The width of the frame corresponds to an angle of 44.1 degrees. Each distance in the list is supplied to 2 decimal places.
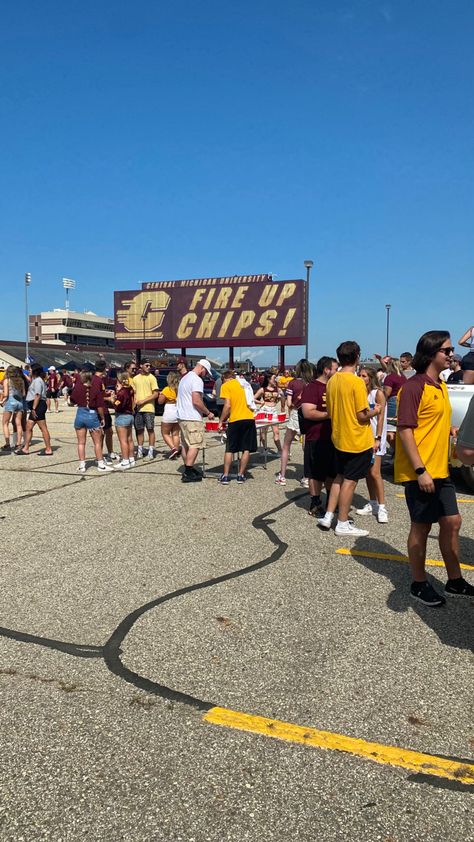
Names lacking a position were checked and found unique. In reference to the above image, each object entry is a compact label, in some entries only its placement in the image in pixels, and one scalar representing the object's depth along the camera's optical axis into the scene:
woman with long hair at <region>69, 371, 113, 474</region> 9.09
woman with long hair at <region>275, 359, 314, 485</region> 8.29
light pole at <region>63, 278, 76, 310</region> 145.25
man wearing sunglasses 3.85
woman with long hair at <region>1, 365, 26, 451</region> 11.43
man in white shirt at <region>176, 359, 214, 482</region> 8.55
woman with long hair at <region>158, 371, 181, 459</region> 10.48
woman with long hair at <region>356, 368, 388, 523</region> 6.37
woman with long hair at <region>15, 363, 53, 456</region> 11.21
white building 132.12
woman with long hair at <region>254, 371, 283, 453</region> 11.91
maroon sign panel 48.69
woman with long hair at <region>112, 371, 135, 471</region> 9.77
